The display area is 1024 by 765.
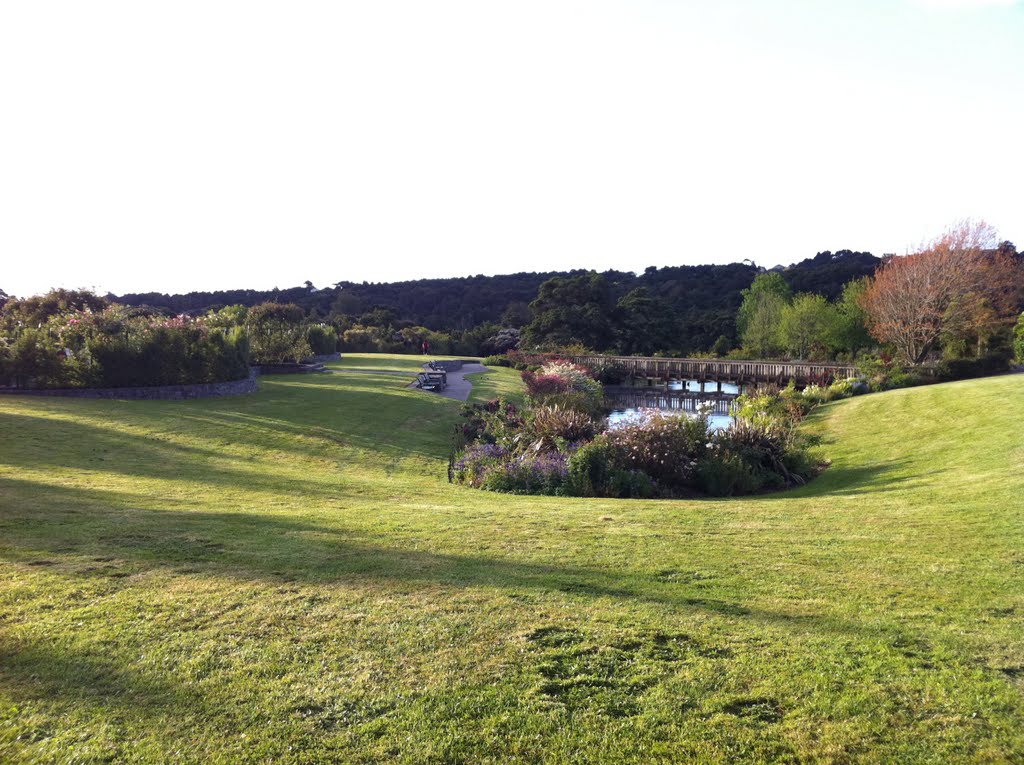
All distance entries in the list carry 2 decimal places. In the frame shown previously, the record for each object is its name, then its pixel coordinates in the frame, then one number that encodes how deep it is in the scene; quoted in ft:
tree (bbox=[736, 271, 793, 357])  156.25
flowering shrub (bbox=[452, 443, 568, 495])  39.18
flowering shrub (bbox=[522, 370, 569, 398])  79.71
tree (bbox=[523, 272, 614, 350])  184.55
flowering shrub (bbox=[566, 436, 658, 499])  37.68
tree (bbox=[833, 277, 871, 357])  136.15
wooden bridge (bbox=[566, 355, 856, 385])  113.39
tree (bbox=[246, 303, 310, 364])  102.17
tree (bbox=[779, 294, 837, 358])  140.56
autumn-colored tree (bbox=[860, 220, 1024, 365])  100.53
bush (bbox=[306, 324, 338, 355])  131.85
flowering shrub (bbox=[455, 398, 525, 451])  52.94
